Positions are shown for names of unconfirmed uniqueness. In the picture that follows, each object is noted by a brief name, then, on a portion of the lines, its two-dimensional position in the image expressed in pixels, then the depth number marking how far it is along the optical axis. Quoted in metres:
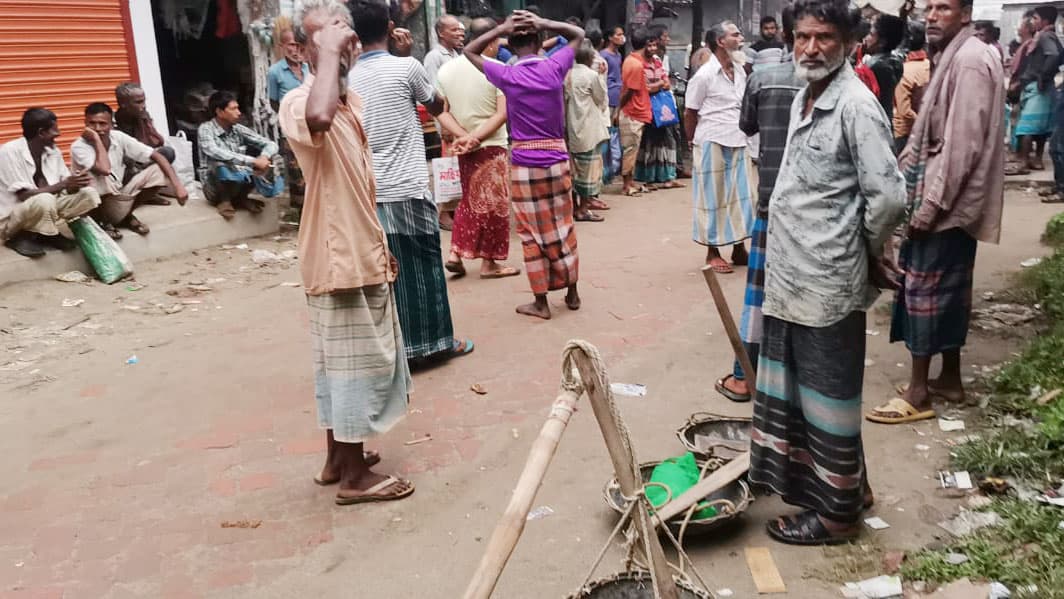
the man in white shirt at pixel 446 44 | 8.30
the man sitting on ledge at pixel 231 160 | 7.99
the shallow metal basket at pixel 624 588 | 2.77
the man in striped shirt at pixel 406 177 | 4.60
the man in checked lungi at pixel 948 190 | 3.87
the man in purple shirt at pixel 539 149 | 5.62
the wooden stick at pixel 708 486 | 3.20
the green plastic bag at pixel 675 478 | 3.38
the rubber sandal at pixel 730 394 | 4.54
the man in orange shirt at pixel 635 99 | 10.50
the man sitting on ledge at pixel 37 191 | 6.67
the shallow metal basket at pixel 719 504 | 3.21
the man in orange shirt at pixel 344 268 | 3.17
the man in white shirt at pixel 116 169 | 7.22
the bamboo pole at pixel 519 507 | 1.88
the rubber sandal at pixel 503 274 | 7.12
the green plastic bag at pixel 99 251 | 7.02
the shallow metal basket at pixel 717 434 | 3.85
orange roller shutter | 7.97
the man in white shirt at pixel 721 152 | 6.62
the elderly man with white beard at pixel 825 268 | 2.87
